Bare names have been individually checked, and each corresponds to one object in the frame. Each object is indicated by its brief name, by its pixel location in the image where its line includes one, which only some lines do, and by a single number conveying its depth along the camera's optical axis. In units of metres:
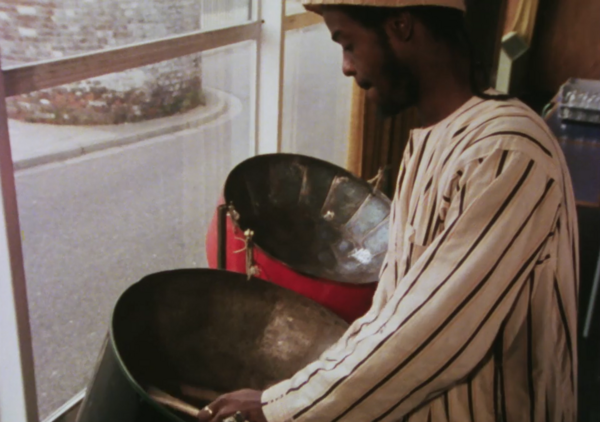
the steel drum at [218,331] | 1.06
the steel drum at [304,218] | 1.44
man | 0.70
